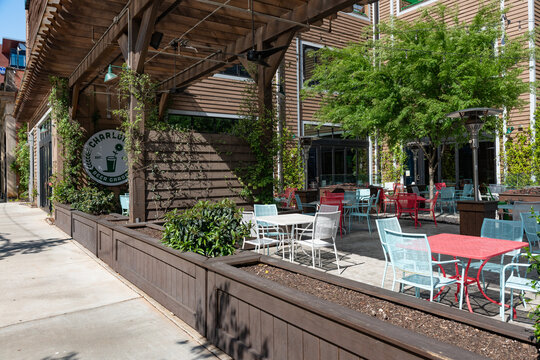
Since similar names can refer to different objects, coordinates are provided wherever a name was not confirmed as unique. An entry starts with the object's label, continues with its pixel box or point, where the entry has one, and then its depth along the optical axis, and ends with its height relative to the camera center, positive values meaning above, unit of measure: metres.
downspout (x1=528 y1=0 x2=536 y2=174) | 14.32 +3.75
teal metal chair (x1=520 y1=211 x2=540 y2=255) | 4.97 -0.72
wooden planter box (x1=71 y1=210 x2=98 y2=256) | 7.08 -1.04
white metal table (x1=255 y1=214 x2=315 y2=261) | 5.90 -0.71
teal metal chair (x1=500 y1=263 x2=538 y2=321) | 3.48 -1.05
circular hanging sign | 11.00 +0.60
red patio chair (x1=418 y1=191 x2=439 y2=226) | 10.36 -0.84
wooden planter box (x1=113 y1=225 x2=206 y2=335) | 3.56 -1.07
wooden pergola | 6.39 +2.89
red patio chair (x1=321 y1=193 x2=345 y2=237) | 8.77 -0.61
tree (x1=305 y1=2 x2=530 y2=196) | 10.98 +2.90
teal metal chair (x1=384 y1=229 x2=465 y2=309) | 3.67 -0.86
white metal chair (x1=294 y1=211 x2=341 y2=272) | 5.72 -0.77
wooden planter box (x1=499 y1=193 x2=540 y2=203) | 9.04 -0.61
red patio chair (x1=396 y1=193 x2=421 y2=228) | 9.91 -0.78
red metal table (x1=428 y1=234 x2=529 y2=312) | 3.62 -0.76
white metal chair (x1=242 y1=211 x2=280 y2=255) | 6.02 -0.87
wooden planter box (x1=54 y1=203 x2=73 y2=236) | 9.22 -0.99
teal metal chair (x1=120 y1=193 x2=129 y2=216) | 10.10 -0.61
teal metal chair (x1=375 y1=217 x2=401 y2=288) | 4.51 -0.65
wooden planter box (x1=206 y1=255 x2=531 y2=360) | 1.83 -0.85
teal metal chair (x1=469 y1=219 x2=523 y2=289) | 4.56 -0.71
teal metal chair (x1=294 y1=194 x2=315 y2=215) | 9.61 -0.68
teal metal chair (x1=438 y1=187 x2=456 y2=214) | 12.36 -0.69
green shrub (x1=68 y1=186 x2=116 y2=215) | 8.77 -0.54
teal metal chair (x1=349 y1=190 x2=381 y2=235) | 9.08 -0.94
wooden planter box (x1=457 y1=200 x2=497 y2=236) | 7.52 -0.82
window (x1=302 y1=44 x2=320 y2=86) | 18.16 +5.36
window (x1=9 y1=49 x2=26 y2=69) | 27.37 +8.72
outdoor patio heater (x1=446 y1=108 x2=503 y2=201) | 7.75 +1.04
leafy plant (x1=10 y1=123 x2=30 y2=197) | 20.45 +1.05
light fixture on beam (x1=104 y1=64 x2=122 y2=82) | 6.98 +1.89
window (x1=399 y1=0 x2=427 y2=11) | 18.38 +8.45
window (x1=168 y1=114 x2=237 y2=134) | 13.70 +2.08
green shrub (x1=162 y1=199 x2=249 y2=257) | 3.97 -0.58
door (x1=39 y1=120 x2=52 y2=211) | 13.71 +0.62
